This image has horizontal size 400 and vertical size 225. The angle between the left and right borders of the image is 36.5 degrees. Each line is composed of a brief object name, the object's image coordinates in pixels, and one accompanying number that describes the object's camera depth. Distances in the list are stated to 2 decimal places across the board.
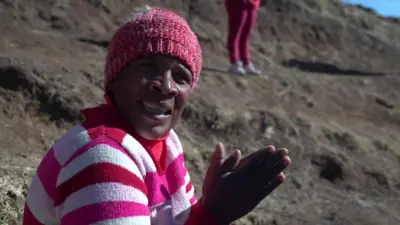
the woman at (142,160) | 1.47
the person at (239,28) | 6.66
